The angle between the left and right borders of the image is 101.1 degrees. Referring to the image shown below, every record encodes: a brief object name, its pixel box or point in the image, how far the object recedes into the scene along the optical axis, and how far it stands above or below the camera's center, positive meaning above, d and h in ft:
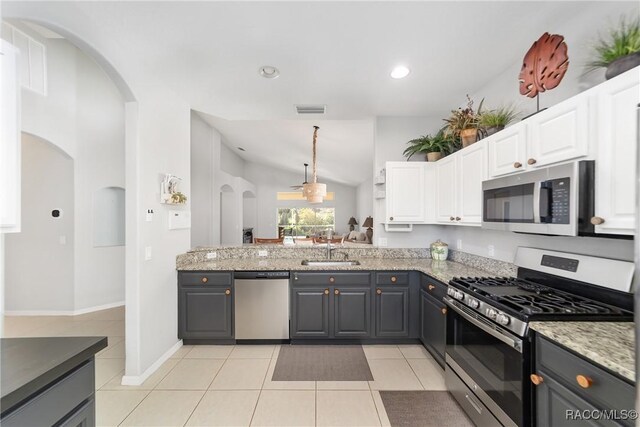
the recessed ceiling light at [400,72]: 7.63 +4.14
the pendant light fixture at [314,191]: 15.76 +1.20
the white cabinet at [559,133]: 4.44 +1.45
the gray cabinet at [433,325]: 7.77 -3.60
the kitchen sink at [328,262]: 10.52 -2.09
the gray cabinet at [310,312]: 9.41 -3.62
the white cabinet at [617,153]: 3.80 +0.88
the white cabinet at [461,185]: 7.45 +0.82
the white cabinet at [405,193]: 10.14 +0.69
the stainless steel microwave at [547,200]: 4.34 +0.20
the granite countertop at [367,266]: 8.44 -2.01
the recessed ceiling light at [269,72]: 7.67 +4.15
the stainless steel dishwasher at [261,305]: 9.41 -3.38
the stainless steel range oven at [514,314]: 4.39 -1.89
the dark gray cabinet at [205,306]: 9.35 -3.38
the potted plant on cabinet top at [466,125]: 8.02 +2.74
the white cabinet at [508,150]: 5.79 +1.44
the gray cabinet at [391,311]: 9.36 -3.57
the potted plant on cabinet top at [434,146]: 9.94 +2.49
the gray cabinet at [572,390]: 3.10 -2.39
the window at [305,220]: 34.91 -1.23
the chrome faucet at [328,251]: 10.96 -1.67
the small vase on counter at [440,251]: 10.36 -1.58
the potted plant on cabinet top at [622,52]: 4.14 +2.60
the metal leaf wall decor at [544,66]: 5.25 +3.09
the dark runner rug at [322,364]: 7.75 -4.86
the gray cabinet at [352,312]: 9.39 -3.62
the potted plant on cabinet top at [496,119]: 7.06 +2.50
